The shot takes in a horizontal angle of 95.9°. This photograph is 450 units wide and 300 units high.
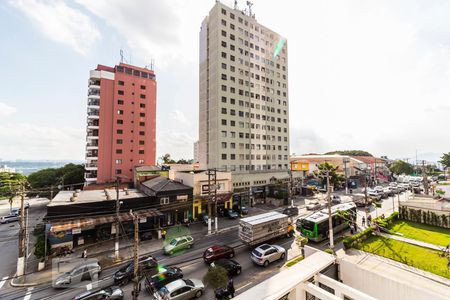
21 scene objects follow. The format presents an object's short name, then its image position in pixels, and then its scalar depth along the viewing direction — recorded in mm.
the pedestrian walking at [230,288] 15258
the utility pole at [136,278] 12279
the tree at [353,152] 157212
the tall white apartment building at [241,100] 48938
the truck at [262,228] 23625
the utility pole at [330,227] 22631
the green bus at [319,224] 25938
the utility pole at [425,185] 50781
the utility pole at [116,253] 23219
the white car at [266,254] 20156
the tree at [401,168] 96750
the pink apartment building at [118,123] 53594
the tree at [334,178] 52994
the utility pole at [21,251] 20156
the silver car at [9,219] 40847
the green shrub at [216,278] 14633
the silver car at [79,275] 18031
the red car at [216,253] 20891
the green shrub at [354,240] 23506
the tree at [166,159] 87625
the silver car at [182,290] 14781
